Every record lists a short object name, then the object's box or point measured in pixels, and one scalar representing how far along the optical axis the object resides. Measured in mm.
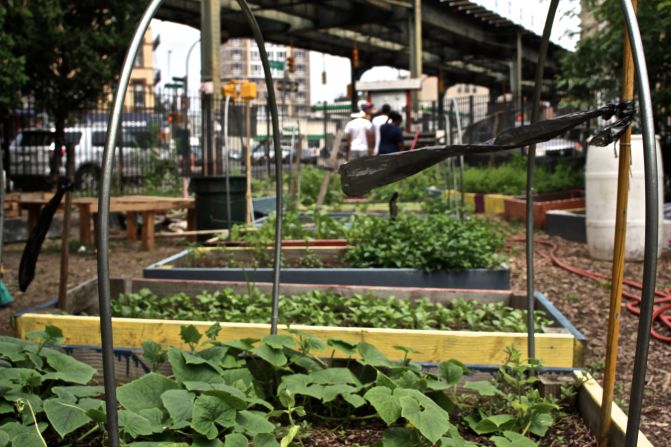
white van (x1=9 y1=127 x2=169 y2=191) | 13695
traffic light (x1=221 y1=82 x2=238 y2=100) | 9947
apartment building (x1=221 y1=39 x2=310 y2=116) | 158500
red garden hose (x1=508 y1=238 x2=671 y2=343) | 4934
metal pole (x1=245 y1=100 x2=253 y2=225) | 7991
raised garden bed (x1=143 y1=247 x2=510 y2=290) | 5258
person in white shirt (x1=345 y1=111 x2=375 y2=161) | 11805
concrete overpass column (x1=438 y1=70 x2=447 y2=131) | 39500
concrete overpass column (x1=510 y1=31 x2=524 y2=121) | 34594
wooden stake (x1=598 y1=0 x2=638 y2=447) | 2295
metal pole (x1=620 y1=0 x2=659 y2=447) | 1838
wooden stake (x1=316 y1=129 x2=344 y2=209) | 10719
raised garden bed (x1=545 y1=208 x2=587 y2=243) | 9031
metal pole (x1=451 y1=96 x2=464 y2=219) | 7185
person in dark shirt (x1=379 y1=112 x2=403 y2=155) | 11703
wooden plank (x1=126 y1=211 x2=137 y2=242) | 9273
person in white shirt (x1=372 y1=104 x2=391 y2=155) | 12170
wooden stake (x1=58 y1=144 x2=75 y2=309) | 3946
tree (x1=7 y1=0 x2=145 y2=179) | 10289
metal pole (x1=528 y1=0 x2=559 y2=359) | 2801
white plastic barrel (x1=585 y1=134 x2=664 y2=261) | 7516
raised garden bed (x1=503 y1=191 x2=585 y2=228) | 10328
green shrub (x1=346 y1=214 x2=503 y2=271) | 5301
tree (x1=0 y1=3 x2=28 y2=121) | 7418
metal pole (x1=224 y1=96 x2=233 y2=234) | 7295
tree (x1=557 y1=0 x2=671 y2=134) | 9273
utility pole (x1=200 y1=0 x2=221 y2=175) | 14328
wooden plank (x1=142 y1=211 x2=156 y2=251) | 8586
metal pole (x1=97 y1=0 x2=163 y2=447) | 1847
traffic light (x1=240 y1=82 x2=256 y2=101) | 8940
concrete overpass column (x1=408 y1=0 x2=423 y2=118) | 25484
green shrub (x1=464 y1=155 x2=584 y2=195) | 12297
